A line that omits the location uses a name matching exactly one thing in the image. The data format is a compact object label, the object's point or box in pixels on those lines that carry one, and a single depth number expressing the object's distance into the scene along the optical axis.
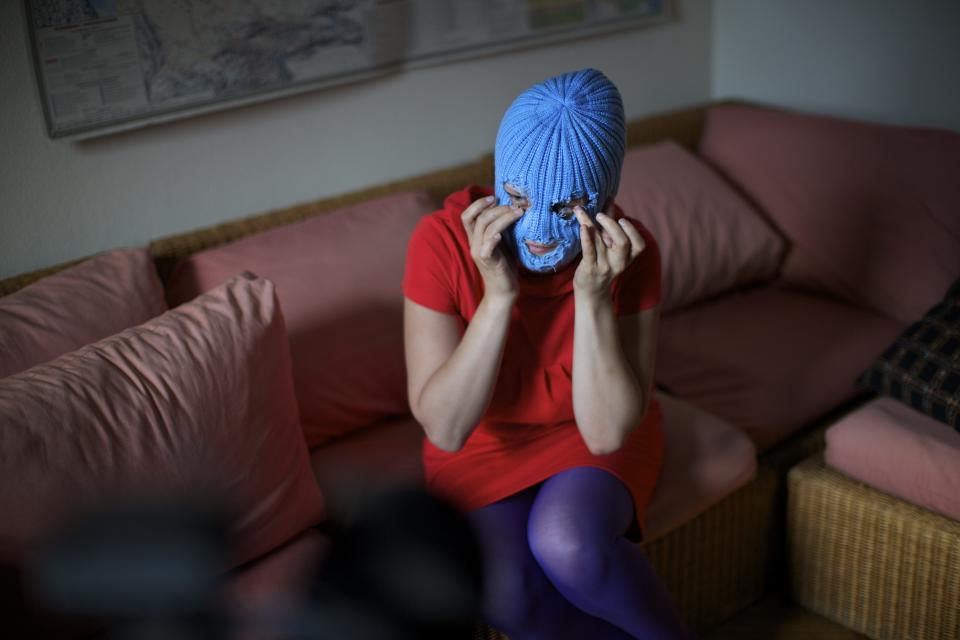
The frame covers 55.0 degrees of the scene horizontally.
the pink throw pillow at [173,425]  1.19
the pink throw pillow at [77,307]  1.45
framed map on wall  1.68
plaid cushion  1.71
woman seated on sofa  1.33
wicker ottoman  1.64
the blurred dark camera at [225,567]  0.66
